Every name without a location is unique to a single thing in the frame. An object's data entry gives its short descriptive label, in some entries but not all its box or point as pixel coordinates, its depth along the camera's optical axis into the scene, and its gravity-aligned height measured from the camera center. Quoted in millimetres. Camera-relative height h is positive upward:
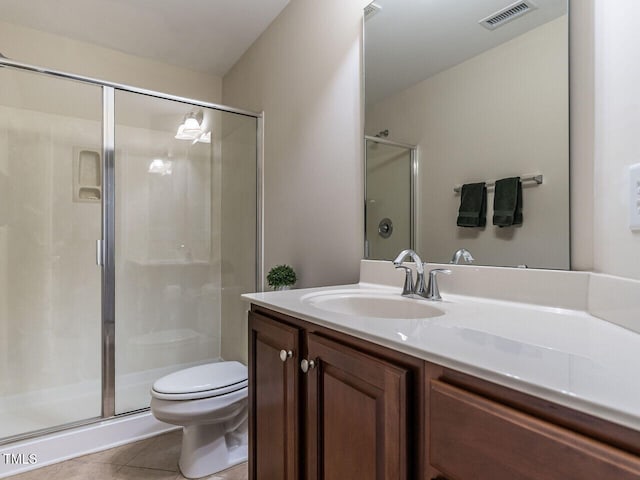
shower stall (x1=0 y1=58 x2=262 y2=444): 2066 -20
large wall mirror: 944 +373
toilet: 1508 -764
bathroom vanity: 409 -241
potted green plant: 1759 -206
